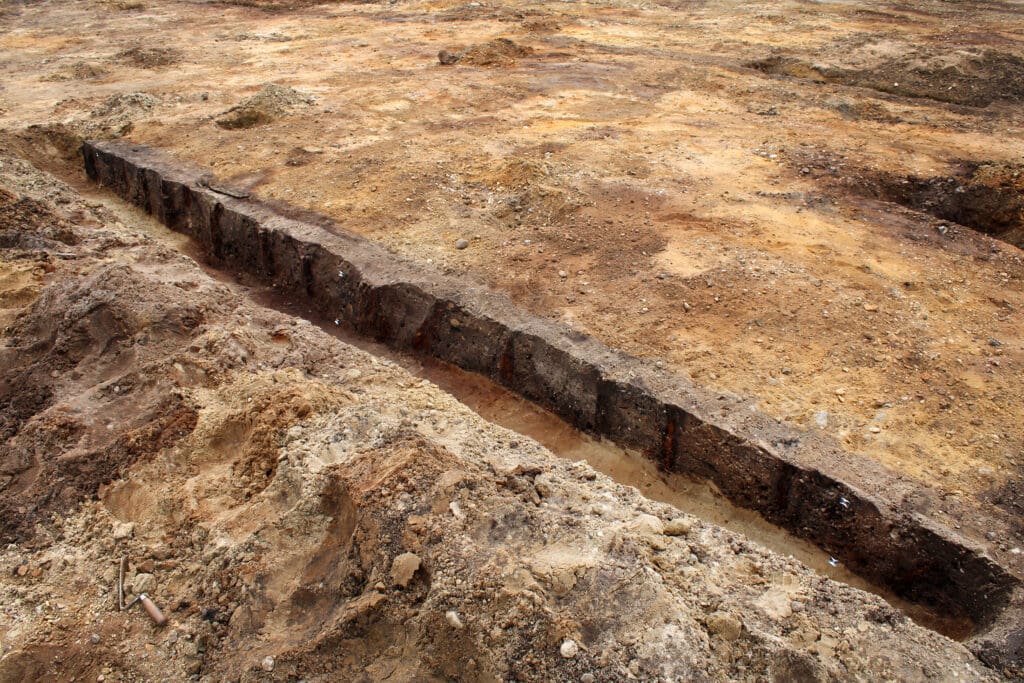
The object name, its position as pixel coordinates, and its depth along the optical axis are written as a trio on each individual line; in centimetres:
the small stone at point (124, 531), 300
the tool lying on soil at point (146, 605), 271
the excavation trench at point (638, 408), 335
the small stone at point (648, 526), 283
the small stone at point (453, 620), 248
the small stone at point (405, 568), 260
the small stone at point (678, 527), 288
